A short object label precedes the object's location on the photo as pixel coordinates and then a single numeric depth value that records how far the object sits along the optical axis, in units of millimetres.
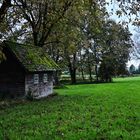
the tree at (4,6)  9893
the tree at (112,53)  32218
